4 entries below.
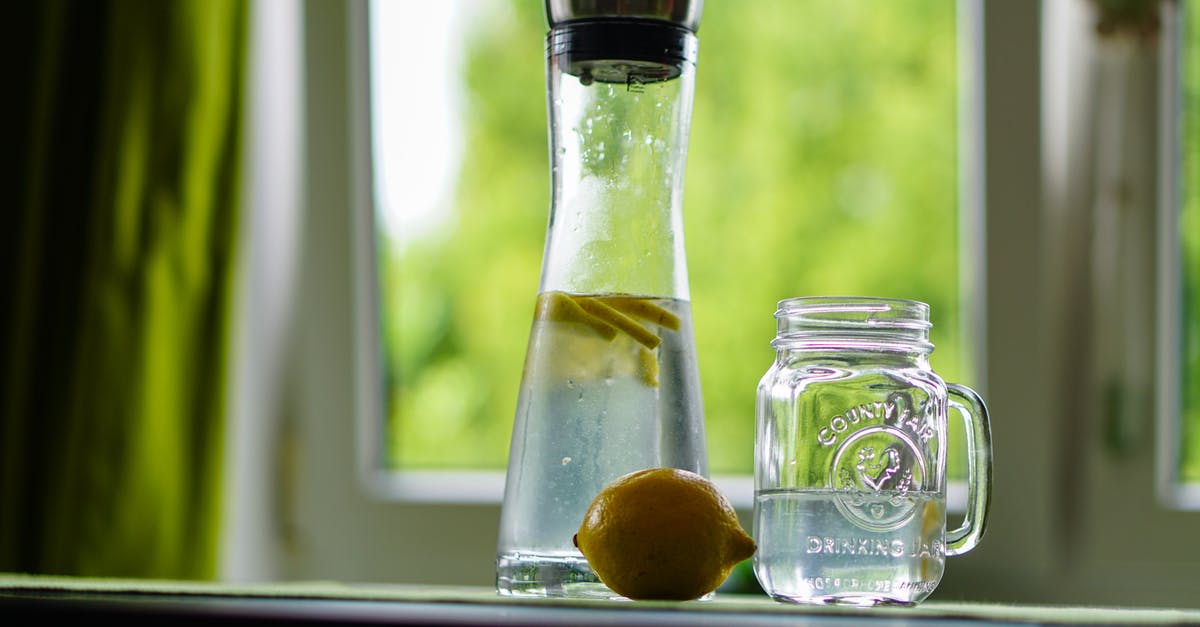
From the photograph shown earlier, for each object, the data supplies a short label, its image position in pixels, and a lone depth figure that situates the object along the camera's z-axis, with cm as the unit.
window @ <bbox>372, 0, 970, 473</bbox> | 213
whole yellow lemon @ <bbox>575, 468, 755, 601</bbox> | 113
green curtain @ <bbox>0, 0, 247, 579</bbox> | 176
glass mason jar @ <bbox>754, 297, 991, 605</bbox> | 115
